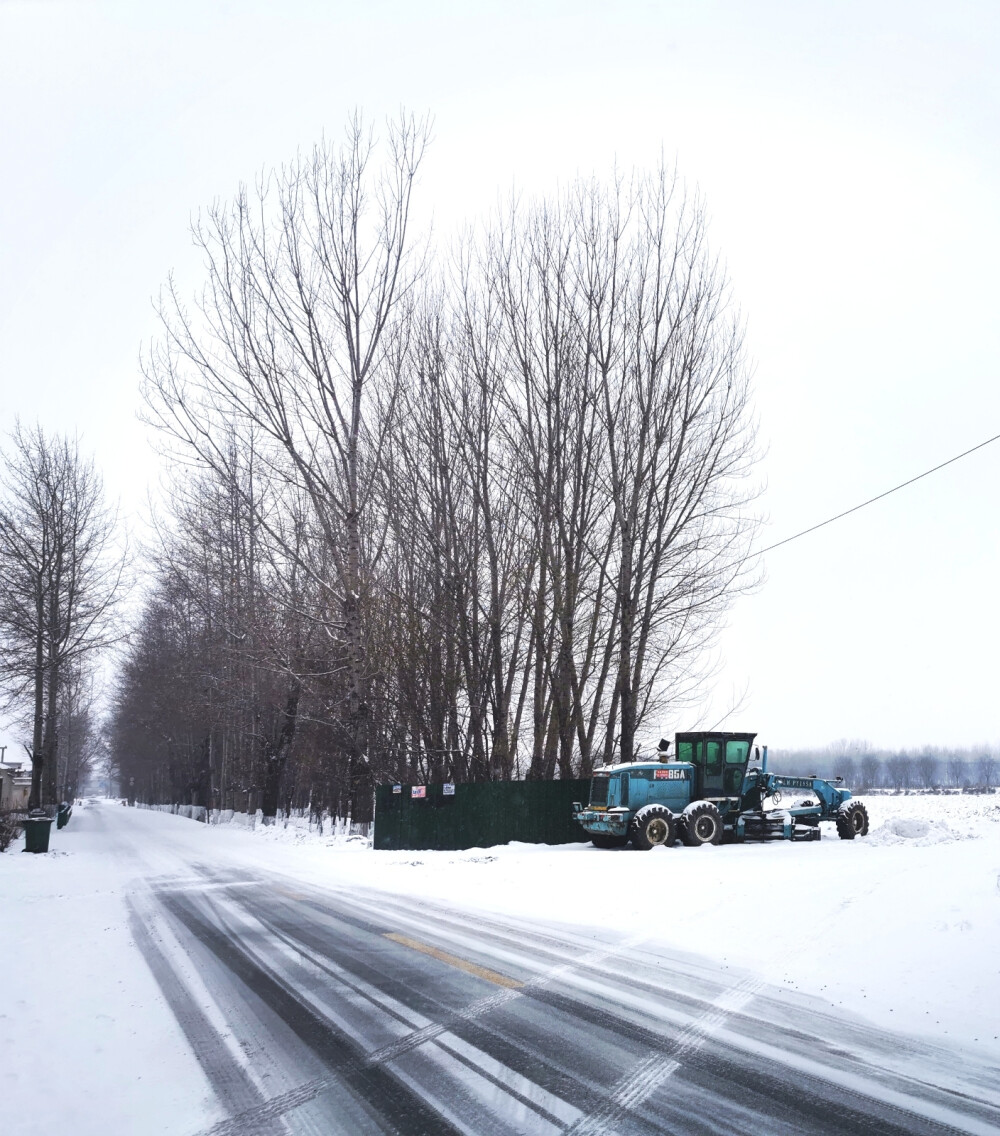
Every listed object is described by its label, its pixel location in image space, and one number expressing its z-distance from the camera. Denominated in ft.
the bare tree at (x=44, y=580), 106.01
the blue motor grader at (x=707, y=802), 68.03
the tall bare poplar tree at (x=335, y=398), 78.95
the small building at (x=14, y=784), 190.06
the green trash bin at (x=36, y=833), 69.87
